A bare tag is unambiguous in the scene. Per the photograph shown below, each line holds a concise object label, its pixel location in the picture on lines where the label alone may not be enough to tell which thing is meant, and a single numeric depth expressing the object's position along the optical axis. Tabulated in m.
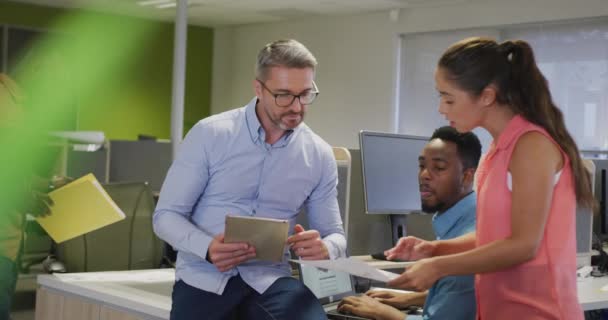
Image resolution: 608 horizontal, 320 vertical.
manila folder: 2.42
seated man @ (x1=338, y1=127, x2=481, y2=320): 2.06
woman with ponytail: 1.63
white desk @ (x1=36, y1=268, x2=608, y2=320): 2.45
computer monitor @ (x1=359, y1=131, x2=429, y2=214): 2.98
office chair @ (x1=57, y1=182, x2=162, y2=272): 3.74
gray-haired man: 1.92
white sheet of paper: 1.73
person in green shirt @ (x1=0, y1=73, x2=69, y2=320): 2.11
